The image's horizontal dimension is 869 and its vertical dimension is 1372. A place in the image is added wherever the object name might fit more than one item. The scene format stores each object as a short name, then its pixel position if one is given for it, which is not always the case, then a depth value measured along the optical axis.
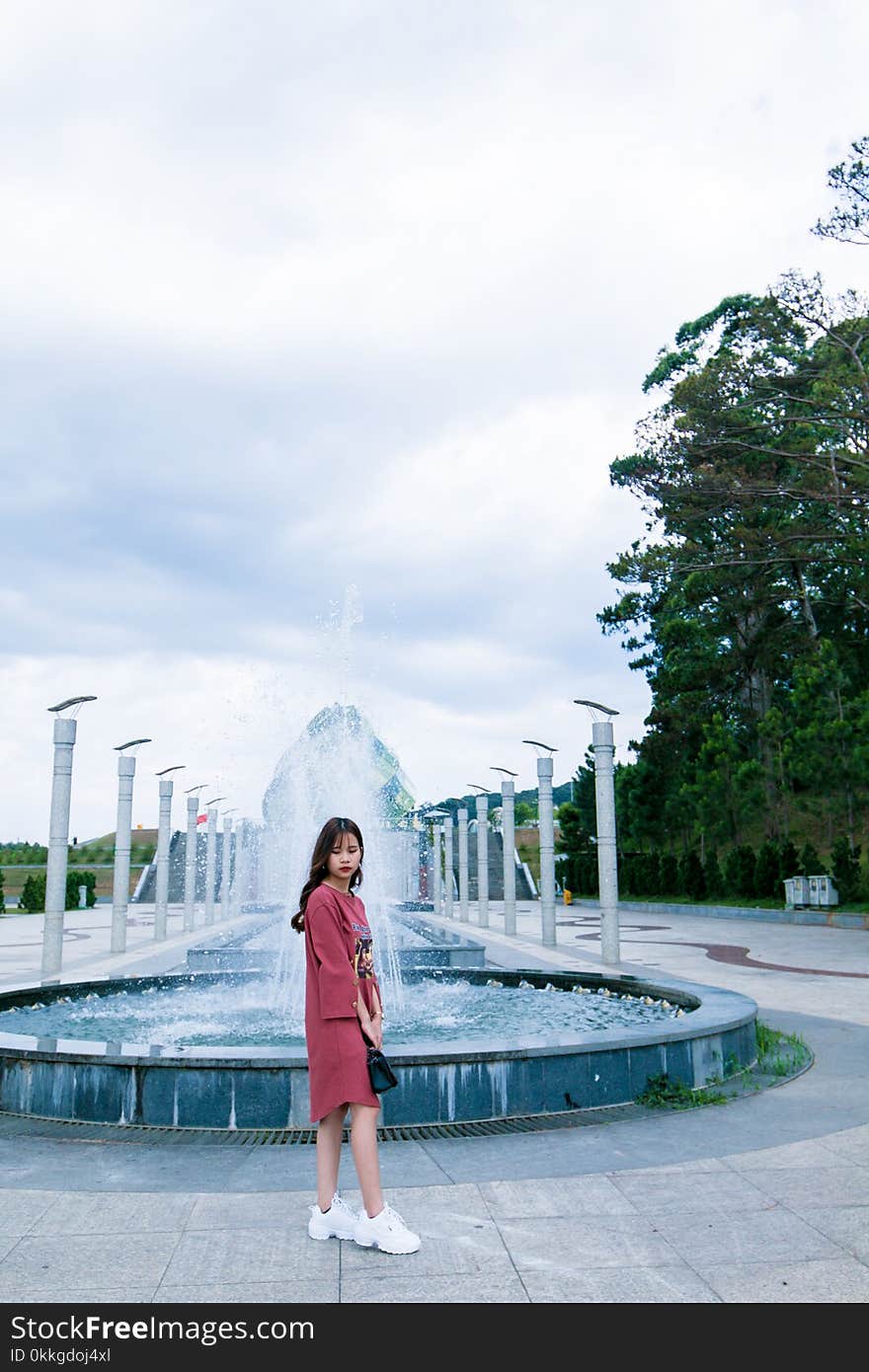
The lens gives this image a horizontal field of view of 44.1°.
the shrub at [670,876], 37.07
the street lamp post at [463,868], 30.45
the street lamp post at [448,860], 32.84
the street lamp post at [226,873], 32.90
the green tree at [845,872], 26.39
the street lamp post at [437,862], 37.72
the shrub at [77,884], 44.80
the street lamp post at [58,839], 13.67
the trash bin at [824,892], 25.92
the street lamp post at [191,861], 24.84
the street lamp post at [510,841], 22.09
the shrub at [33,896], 38.66
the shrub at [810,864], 29.16
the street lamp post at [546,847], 18.98
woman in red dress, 3.87
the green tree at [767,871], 30.84
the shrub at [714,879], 34.22
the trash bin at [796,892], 26.91
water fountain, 5.97
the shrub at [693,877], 35.09
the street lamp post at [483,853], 27.02
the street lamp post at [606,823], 14.79
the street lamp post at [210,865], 28.24
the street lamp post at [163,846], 21.61
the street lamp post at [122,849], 17.77
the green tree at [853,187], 21.41
